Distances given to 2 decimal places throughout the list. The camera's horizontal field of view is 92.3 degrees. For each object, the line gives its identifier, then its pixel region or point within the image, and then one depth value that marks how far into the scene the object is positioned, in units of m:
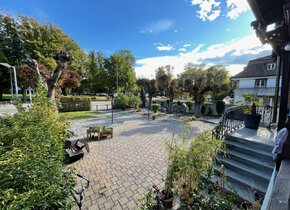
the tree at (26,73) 13.59
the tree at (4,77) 19.47
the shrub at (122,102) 20.00
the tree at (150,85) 17.59
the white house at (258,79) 18.10
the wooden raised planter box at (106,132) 7.71
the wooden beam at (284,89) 4.20
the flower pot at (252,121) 5.48
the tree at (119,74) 30.45
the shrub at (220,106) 15.88
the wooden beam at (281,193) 1.03
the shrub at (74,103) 16.41
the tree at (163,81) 15.98
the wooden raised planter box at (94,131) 7.60
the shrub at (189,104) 18.38
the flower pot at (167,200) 2.53
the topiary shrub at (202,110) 17.09
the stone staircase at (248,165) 3.12
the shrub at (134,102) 20.36
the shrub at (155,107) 17.05
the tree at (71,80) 16.57
